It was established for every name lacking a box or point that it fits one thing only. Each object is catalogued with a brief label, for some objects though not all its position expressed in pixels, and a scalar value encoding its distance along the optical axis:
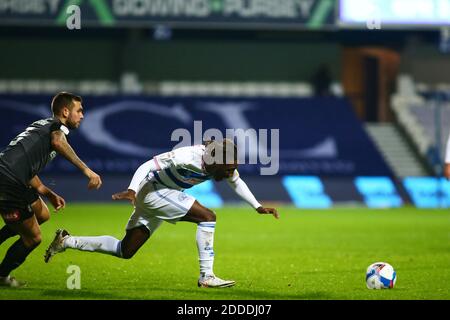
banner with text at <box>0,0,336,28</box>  30.20
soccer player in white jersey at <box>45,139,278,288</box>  11.05
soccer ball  11.52
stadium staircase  35.06
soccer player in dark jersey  10.84
